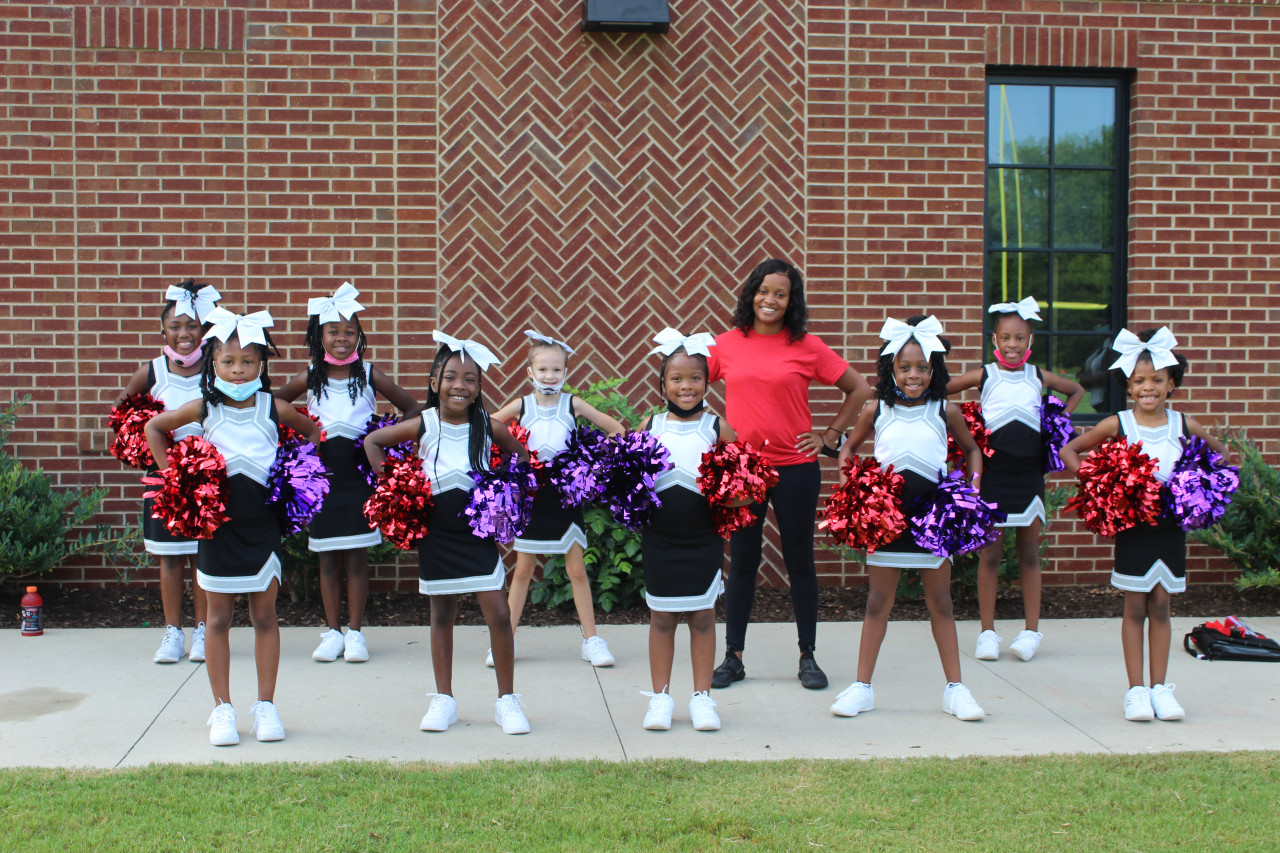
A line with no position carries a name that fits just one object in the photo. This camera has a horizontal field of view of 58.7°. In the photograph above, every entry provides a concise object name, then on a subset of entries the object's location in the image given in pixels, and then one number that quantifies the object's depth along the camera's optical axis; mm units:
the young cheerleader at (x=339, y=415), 5574
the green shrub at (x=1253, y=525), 6848
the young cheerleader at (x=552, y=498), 5340
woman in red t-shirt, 5105
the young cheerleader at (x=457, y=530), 4523
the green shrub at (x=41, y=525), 6359
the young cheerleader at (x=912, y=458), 4746
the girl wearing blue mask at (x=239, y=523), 4418
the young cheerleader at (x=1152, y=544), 4770
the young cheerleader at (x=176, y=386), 5617
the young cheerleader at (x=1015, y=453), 5758
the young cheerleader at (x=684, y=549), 4590
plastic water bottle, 6141
